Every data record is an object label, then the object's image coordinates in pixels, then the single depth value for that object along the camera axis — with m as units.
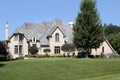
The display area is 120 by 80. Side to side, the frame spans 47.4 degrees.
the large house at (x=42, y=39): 29.86
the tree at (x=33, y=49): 29.18
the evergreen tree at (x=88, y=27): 23.77
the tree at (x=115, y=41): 36.70
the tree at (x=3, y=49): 28.35
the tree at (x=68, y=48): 28.29
